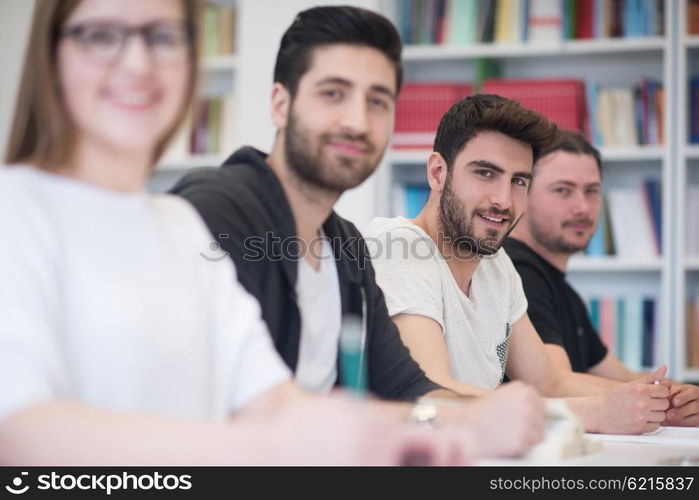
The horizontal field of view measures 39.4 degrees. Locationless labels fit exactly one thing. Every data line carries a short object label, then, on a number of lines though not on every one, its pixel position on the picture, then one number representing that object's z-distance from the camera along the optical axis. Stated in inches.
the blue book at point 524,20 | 144.1
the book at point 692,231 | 138.9
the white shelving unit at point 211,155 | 151.2
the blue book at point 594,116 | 143.0
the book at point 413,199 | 147.2
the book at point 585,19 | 143.6
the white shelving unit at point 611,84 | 139.1
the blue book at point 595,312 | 144.3
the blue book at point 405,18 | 149.3
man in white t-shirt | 74.9
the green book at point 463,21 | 145.9
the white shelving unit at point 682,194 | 137.1
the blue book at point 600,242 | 143.8
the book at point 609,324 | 143.4
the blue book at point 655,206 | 141.3
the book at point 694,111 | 139.6
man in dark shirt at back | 103.3
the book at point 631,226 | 142.4
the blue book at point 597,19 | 143.2
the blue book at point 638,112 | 141.3
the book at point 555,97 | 141.7
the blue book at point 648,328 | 141.7
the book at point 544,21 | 143.3
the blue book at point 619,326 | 143.1
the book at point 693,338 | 139.5
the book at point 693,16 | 137.6
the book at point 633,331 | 141.8
